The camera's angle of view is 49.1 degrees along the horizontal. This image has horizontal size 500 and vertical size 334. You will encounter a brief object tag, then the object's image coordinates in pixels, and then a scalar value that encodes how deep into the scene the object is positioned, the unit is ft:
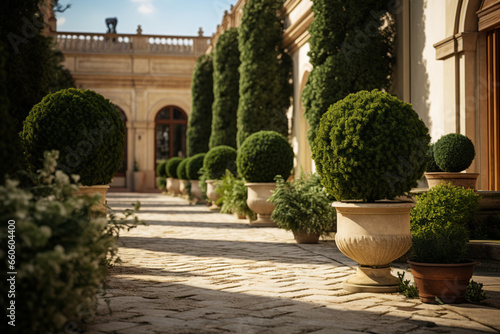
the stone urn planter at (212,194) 55.01
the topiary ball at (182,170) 73.54
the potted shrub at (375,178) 17.21
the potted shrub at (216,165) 55.16
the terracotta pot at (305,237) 29.63
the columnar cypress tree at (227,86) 63.77
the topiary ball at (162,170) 93.25
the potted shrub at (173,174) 82.89
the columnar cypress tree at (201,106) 78.33
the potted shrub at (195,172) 66.95
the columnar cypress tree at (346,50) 34.83
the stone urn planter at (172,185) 84.53
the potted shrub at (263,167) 39.42
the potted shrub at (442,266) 15.56
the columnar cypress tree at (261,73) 53.26
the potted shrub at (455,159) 25.13
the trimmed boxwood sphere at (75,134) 21.06
